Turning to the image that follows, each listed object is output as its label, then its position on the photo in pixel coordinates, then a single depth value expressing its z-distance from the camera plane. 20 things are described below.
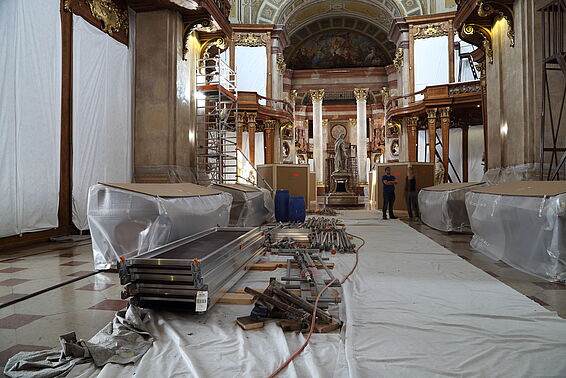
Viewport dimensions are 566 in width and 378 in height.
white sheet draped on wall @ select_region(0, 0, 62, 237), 5.10
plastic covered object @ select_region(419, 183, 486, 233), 7.11
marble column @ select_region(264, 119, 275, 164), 18.72
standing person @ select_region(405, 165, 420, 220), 10.04
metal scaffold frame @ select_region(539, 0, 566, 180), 5.47
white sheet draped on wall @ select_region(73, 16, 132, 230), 6.36
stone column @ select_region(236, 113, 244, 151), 17.14
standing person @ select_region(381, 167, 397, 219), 10.13
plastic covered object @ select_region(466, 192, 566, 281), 3.59
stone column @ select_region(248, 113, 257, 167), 17.42
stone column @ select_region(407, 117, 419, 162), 17.86
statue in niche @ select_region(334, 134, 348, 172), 16.61
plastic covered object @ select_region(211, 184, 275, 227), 7.27
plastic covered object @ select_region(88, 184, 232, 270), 4.02
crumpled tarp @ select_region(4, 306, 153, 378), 1.86
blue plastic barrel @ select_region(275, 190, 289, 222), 8.61
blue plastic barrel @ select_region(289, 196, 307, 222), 8.40
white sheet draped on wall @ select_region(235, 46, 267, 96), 19.12
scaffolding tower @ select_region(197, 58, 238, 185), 8.91
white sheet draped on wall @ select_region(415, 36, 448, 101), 17.77
